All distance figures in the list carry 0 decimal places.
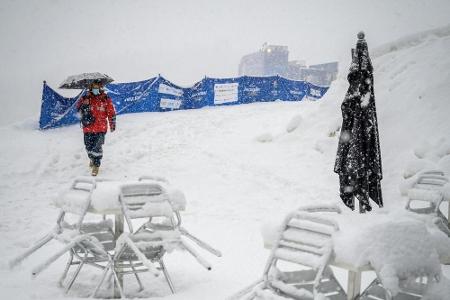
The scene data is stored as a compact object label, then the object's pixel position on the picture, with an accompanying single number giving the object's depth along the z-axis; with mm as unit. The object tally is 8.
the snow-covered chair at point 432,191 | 5211
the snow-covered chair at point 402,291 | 2802
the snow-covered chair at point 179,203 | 4602
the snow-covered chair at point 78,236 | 4168
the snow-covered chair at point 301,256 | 2703
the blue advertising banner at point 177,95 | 16500
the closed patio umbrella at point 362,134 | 5754
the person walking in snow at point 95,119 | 10133
